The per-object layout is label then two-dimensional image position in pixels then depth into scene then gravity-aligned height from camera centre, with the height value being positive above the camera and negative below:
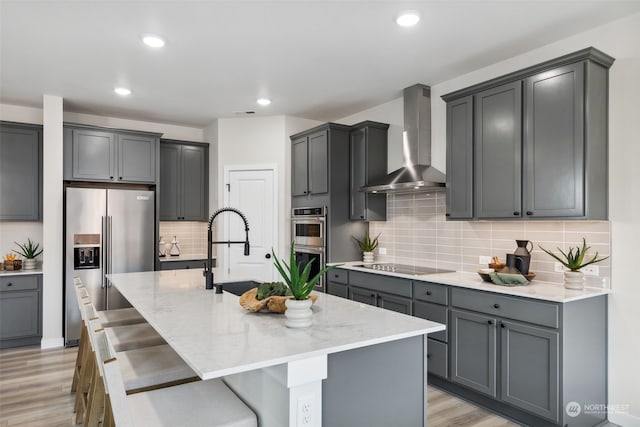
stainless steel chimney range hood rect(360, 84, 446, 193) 4.04 +0.72
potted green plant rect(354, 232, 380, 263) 4.80 -0.38
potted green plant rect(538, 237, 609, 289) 2.79 -0.35
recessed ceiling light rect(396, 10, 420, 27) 2.71 +1.31
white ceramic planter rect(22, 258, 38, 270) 4.61 -0.56
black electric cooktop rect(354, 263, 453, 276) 3.75 -0.53
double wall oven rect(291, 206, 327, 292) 4.70 -0.26
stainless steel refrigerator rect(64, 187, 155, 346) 4.55 -0.31
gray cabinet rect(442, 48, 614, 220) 2.72 +0.52
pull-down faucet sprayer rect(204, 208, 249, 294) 2.78 -0.40
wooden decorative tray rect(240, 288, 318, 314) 2.07 -0.46
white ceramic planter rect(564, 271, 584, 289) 2.79 -0.45
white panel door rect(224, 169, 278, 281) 5.38 -0.07
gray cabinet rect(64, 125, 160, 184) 4.77 +0.71
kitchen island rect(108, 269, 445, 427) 1.48 -0.55
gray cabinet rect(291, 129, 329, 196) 4.76 +0.60
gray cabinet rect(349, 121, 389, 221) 4.65 +0.53
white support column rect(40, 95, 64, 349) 4.50 -0.12
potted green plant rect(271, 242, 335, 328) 1.80 -0.38
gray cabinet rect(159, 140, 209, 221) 5.63 +0.46
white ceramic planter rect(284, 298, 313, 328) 1.80 -0.43
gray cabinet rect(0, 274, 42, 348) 4.37 -1.03
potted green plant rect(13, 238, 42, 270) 4.62 -0.44
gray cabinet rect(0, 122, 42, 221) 4.56 +0.47
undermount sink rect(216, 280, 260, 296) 3.20 -0.57
